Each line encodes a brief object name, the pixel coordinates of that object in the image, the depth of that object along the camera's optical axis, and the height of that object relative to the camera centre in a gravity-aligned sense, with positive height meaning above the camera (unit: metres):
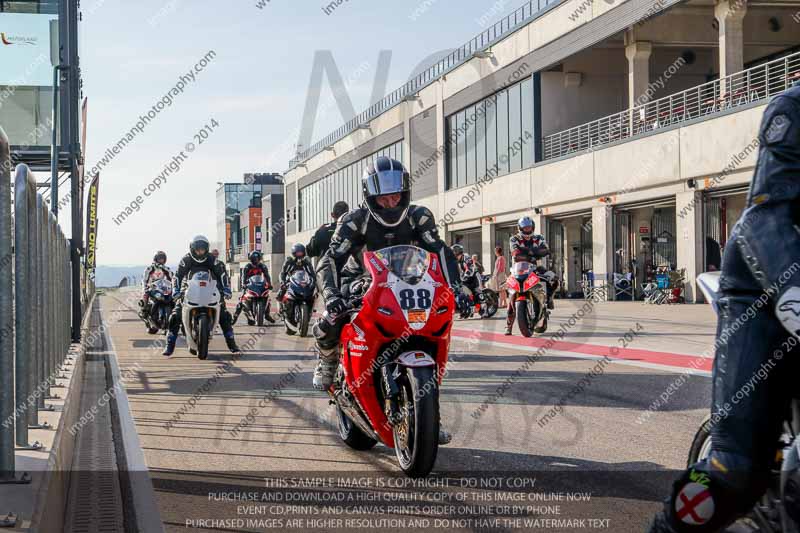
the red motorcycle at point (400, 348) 5.11 -0.42
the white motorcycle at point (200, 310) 13.57 -0.45
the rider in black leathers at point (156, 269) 19.09 +0.21
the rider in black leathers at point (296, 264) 17.84 +0.27
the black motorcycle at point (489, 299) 21.36 -0.58
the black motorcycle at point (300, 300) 17.53 -0.42
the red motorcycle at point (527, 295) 14.77 -0.33
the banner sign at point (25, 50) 15.76 +4.02
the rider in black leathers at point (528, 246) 14.91 +0.47
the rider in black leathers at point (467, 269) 19.86 +0.16
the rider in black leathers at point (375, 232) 5.97 +0.29
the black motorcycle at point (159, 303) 18.27 -0.46
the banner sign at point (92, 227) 28.20 +1.77
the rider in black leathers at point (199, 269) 13.97 +0.14
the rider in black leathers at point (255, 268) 20.61 +0.23
